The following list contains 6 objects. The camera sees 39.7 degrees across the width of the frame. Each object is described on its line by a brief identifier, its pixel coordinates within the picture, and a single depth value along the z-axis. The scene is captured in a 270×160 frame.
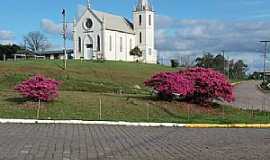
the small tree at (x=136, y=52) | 88.10
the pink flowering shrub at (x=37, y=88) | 20.83
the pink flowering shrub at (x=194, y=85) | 24.99
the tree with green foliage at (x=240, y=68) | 130.95
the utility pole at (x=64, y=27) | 46.95
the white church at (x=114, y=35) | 83.61
